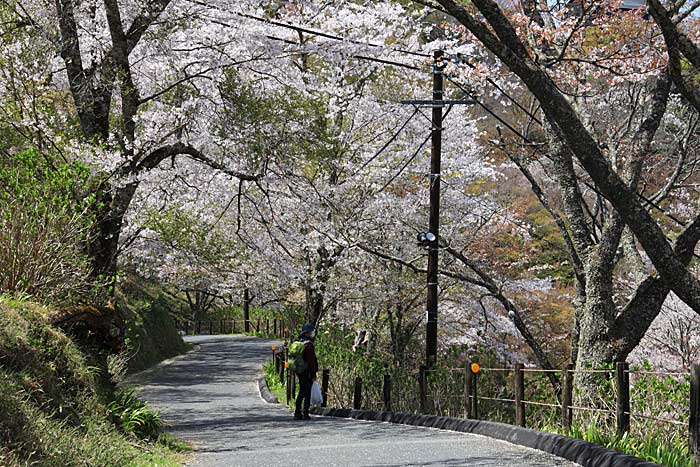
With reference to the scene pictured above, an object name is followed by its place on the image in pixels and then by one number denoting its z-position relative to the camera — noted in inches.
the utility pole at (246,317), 2016.2
